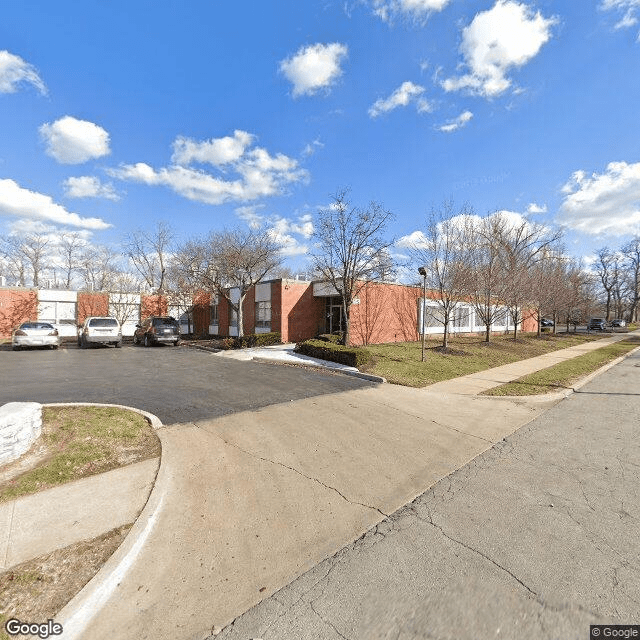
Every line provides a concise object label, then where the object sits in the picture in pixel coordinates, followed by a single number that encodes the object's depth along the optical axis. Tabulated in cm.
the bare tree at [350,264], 1633
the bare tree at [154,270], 3819
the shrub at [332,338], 1742
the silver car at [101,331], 1839
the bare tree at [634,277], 6259
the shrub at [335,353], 1196
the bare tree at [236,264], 2072
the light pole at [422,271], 1295
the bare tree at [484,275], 1745
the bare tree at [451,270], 1633
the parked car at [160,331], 2009
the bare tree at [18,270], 4066
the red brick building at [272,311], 2011
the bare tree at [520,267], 1988
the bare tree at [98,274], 3778
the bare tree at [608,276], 6512
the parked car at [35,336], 1728
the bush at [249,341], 1827
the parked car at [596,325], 4434
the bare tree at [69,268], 4362
